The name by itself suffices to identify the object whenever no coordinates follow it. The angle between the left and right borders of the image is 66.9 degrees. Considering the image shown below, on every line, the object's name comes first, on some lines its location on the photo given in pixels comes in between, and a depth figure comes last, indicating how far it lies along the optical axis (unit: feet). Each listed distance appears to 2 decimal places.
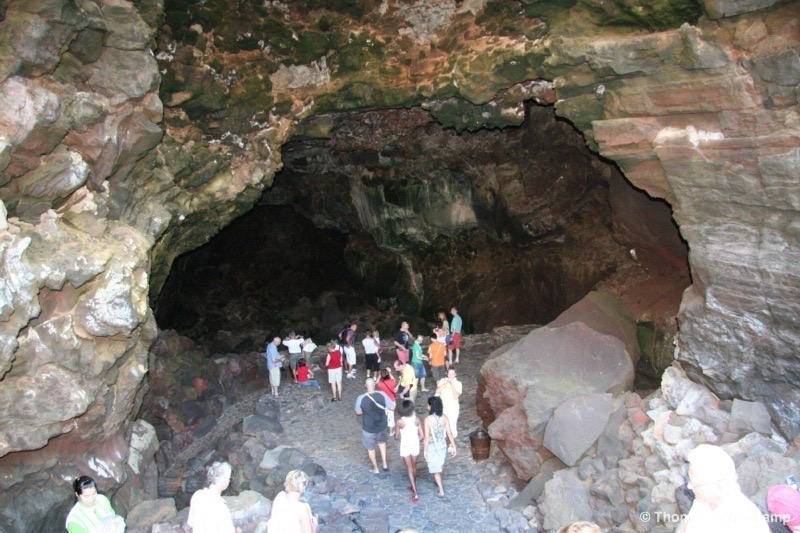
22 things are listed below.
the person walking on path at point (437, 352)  38.55
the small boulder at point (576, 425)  27.02
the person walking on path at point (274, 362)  40.01
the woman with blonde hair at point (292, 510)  15.84
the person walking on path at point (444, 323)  44.06
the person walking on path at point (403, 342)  38.34
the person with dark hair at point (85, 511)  18.51
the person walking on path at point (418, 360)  36.58
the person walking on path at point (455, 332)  44.91
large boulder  28.89
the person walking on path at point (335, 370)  38.17
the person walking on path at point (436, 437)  25.98
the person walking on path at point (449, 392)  28.04
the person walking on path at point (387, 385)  29.04
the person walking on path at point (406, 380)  30.77
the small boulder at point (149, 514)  25.87
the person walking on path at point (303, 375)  41.98
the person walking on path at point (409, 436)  26.16
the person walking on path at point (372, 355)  40.93
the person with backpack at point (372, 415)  27.58
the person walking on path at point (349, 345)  42.19
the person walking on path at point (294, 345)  42.42
